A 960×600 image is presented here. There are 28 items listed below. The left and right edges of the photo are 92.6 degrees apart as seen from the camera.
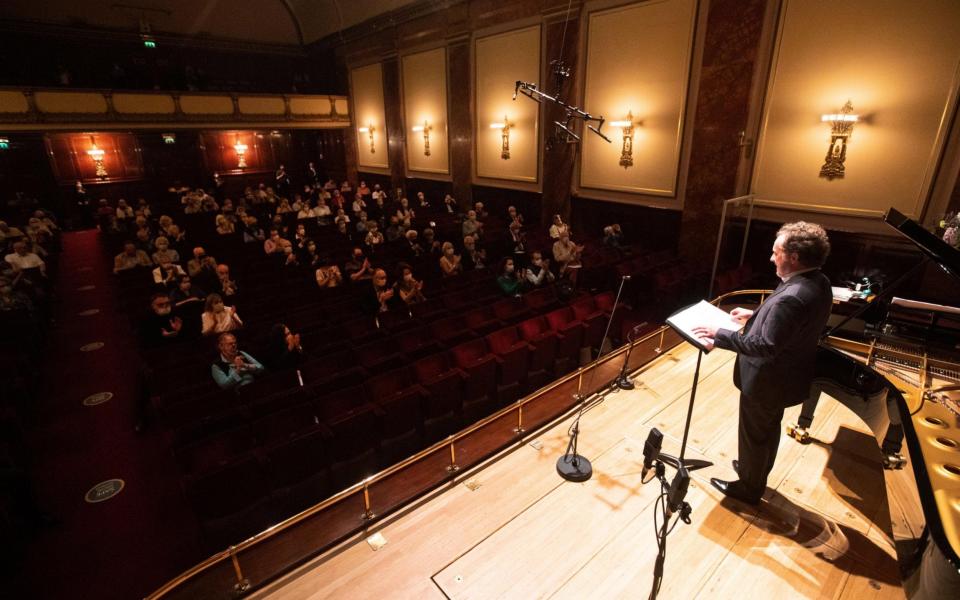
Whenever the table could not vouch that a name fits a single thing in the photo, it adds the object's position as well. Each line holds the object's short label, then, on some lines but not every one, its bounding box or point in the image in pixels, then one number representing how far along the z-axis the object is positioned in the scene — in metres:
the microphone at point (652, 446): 2.21
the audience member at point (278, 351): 4.64
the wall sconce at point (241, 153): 18.03
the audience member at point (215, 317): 5.13
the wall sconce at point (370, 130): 17.31
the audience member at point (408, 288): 6.36
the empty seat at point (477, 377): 4.53
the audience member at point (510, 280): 6.80
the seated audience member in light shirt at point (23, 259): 7.54
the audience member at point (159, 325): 5.17
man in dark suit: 2.21
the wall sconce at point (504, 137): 12.29
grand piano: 1.81
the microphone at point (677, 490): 1.96
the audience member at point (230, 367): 4.24
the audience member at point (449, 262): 7.53
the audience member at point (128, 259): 7.61
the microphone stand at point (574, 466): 3.20
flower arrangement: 5.70
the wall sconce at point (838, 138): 7.06
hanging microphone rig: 10.07
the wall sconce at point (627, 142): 9.86
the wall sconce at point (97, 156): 15.22
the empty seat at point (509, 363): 4.78
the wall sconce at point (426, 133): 14.81
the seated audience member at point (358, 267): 7.16
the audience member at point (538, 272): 7.08
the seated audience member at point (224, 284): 6.41
